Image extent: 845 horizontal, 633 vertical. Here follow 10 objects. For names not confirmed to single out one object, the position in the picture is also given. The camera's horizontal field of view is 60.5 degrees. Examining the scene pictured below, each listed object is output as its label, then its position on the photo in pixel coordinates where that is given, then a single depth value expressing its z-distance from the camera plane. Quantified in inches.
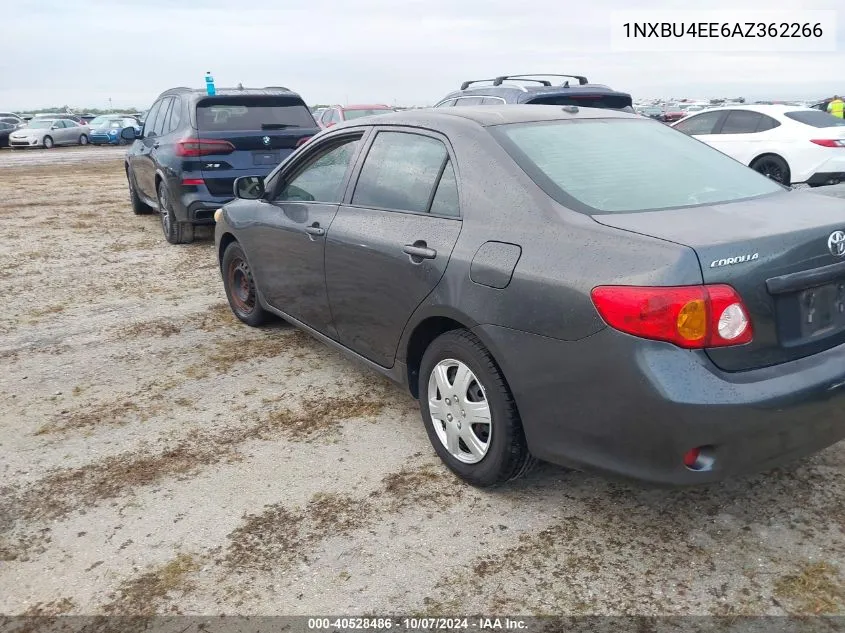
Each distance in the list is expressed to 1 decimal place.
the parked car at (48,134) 1259.2
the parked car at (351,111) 610.2
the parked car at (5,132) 1274.6
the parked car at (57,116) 1383.1
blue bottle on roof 331.7
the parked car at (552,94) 327.9
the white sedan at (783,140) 399.2
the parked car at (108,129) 1366.9
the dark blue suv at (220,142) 313.4
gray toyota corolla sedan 94.0
